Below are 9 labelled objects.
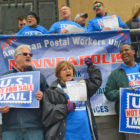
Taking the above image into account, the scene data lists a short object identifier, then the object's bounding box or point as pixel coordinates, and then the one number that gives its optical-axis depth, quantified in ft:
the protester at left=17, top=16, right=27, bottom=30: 19.03
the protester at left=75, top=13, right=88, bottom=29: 19.01
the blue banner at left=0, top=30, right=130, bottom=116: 14.12
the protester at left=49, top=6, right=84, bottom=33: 16.53
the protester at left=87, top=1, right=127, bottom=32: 15.51
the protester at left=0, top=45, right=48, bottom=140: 10.27
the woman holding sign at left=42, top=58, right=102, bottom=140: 10.29
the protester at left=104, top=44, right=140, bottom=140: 12.27
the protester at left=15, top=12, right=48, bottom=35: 16.52
